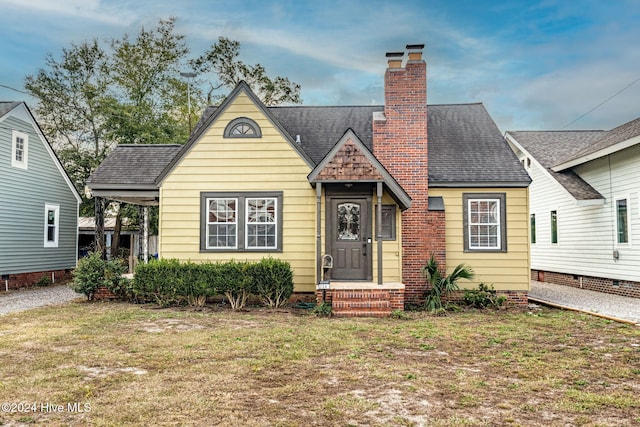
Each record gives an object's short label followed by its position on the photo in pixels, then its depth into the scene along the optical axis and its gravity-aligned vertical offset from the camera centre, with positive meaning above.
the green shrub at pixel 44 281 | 17.91 -1.63
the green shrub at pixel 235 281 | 11.20 -1.02
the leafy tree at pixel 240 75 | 30.38 +10.26
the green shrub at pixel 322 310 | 10.31 -1.58
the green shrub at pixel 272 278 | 11.24 -0.97
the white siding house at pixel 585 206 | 13.84 +1.00
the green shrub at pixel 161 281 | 11.49 -1.04
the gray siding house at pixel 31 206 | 16.45 +1.18
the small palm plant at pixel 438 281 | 11.24 -1.06
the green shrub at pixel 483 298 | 11.55 -1.48
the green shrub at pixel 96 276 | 12.35 -1.00
